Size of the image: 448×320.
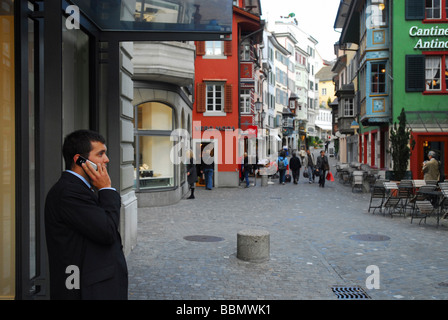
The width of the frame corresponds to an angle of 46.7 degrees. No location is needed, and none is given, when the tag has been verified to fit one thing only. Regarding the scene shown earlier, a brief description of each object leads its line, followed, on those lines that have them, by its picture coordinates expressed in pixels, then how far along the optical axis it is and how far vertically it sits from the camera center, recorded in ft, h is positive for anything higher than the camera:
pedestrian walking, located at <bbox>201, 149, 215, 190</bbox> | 78.88 -2.22
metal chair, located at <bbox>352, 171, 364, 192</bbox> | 74.69 -3.14
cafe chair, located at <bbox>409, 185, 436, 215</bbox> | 44.41 -3.45
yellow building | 389.56 +55.80
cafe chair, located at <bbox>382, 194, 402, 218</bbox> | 47.57 -4.26
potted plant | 59.77 +0.48
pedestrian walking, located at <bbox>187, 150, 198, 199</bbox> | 63.46 -2.04
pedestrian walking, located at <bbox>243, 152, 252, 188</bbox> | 90.86 -1.36
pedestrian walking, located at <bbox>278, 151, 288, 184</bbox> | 93.52 -1.76
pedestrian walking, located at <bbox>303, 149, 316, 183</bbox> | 94.94 -1.64
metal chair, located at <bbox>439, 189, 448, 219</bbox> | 40.06 -3.82
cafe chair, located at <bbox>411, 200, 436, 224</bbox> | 42.78 -4.28
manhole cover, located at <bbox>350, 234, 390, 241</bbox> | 35.12 -5.60
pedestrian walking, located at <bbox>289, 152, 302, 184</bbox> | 93.86 -1.94
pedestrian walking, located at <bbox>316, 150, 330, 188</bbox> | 86.63 -1.80
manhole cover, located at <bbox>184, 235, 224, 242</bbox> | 34.11 -5.48
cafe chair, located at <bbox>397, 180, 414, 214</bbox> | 47.88 -3.16
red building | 91.50 +10.70
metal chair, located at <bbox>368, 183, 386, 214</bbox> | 50.80 -3.50
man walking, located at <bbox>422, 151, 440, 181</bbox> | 49.80 -1.34
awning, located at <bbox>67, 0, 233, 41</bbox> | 20.52 +5.75
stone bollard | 27.58 -4.81
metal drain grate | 21.01 -5.71
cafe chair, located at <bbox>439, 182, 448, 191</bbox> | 41.04 -2.38
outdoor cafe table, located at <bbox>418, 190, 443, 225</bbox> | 41.57 -3.62
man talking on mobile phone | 9.99 -1.42
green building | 72.59 +12.23
